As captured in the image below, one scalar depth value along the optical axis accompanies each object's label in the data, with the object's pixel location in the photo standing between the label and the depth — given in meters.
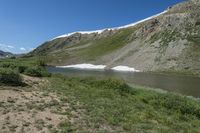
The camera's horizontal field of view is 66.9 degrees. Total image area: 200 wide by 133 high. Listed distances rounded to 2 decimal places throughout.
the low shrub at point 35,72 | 23.28
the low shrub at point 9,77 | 15.83
